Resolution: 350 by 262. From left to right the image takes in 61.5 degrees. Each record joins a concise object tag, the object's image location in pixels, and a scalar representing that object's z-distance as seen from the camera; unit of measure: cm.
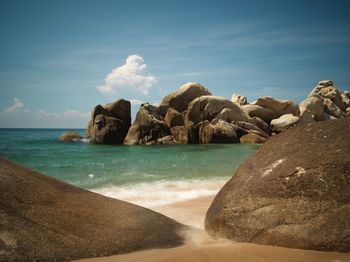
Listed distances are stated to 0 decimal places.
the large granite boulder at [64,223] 260
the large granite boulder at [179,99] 3105
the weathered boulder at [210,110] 2938
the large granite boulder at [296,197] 293
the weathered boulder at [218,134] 2722
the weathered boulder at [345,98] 4581
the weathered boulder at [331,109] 3958
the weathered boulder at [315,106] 3616
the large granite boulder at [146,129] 2808
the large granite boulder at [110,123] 2911
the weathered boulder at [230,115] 2938
